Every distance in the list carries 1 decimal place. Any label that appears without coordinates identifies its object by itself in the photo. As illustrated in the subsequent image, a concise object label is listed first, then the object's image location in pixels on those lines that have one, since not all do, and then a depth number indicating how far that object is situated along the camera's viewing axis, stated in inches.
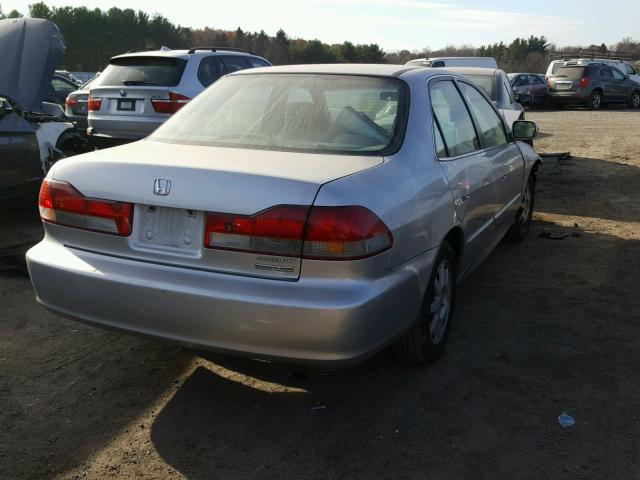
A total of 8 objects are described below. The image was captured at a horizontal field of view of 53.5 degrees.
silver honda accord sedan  102.5
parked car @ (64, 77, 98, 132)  425.7
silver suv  319.3
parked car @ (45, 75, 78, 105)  536.1
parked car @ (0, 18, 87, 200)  238.5
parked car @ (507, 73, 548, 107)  1000.9
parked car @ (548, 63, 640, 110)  954.1
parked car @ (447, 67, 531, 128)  365.7
